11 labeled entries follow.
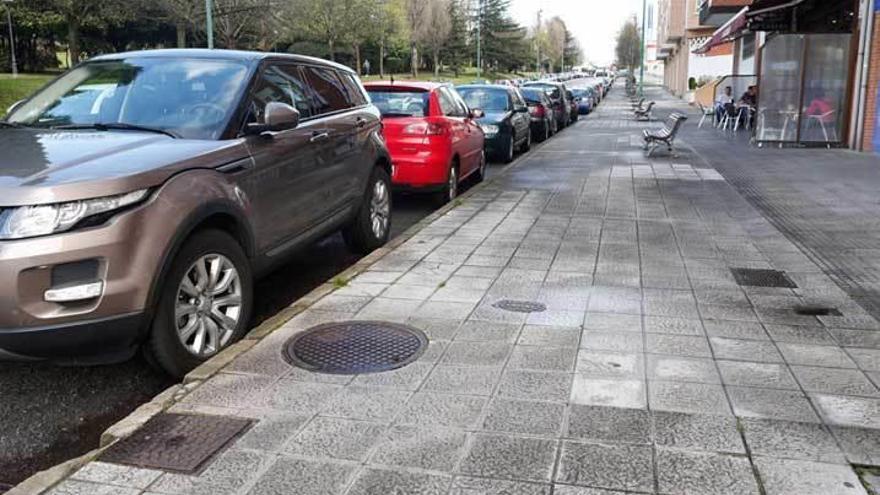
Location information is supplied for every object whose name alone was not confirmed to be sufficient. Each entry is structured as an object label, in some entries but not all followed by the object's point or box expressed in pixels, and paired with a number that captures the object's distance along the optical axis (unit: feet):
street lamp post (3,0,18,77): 135.33
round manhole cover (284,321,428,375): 13.87
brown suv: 11.67
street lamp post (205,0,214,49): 83.79
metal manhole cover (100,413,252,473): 10.33
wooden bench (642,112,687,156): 52.54
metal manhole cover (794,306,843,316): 17.54
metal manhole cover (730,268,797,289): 20.15
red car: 32.48
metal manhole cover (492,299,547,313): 17.37
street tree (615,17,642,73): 292.40
